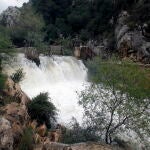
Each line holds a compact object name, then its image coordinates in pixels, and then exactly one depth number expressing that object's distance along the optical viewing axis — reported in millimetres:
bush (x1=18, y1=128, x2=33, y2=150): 8605
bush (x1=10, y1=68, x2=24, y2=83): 14049
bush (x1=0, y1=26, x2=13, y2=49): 13220
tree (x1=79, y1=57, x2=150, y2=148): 9665
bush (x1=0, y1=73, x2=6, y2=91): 10827
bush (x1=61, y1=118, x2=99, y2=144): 9941
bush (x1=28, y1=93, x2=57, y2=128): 11402
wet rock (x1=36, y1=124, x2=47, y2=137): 10474
